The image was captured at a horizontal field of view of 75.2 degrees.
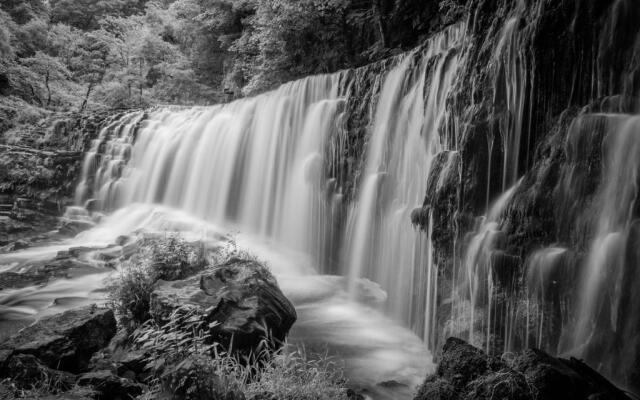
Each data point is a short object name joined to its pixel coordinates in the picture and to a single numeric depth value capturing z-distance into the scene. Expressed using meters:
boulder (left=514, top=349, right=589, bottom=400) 3.22
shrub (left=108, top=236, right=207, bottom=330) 5.98
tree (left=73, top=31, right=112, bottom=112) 26.67
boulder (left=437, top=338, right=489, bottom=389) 3.55
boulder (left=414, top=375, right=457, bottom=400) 3.50
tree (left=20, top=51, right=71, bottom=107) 20.62
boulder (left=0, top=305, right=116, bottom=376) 4.45
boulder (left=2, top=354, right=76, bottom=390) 3.85
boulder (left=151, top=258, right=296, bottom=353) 5.02
